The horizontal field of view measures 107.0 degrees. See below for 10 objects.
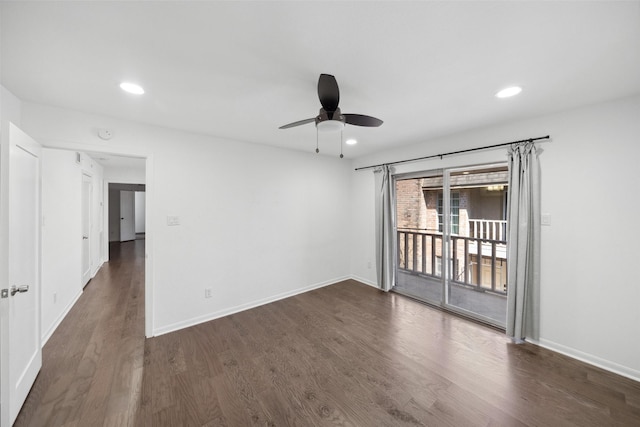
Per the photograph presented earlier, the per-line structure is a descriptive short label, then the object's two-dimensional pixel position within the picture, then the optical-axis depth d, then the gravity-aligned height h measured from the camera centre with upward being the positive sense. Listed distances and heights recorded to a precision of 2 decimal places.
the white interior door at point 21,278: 1.52 -0.51
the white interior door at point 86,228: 4.29 -0.33
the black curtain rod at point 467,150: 2.54 +0.81
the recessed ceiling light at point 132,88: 1.85 +0.99
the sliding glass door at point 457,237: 3.32 -0.42
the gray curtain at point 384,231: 4.03 -0.31
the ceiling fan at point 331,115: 1.62 +0.74
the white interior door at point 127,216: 9.06 -0.20
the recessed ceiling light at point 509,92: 1.92 +1.02
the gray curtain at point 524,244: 2.55 -0.33
